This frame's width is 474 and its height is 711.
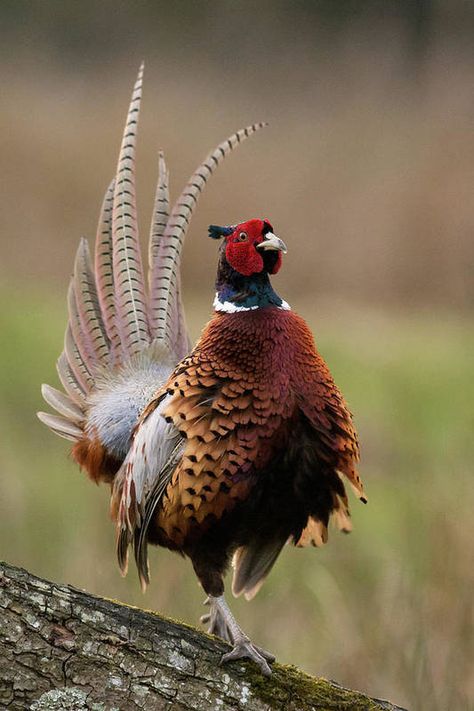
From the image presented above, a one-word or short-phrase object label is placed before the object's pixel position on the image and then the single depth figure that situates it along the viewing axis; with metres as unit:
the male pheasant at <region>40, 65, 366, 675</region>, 7.84
